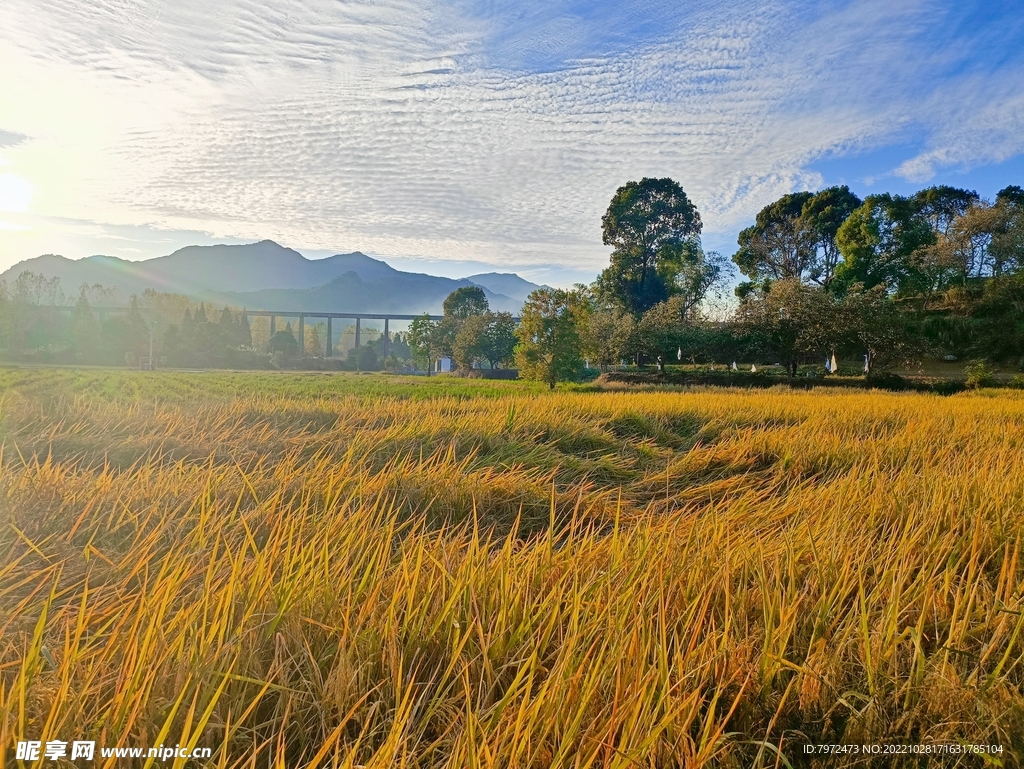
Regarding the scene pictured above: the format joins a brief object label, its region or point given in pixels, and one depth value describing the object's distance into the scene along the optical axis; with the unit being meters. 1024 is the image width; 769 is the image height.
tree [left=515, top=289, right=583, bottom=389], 23.55
